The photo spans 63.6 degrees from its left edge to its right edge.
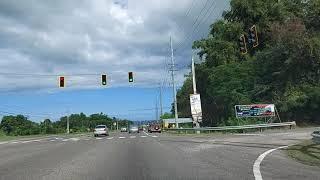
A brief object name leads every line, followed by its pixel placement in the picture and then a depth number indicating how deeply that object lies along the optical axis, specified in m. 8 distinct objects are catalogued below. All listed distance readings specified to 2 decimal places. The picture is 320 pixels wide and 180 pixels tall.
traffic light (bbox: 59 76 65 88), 22.53
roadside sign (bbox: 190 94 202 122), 28.39
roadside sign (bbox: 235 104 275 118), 26.08
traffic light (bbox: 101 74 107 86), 23.33
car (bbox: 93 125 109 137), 31.99
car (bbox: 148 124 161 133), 42.86
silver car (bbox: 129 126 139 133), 43.45
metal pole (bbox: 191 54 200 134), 28.82
